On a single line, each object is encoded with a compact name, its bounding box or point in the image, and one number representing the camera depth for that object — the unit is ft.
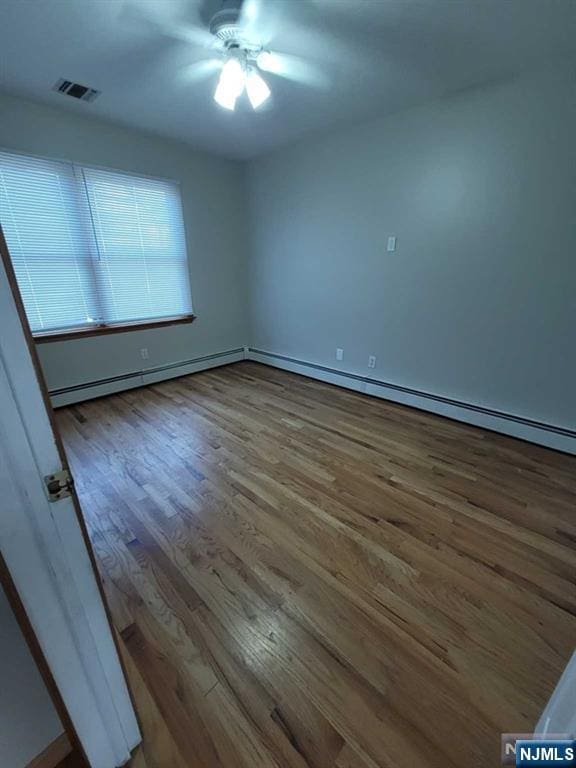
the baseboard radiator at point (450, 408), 7.46
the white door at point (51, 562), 1.75
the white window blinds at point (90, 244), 8.25
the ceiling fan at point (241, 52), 4.92
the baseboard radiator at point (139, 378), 9.88
